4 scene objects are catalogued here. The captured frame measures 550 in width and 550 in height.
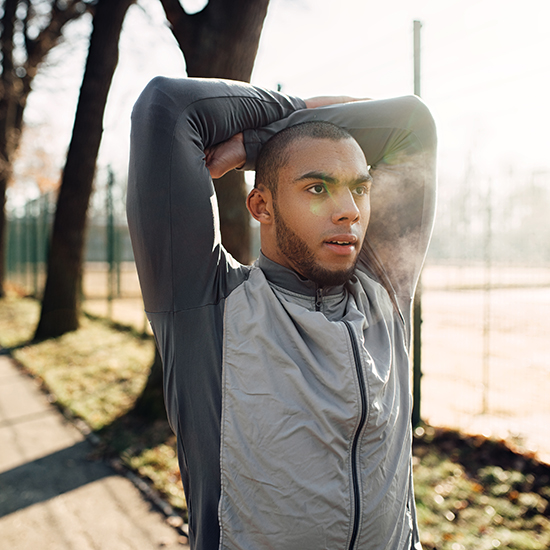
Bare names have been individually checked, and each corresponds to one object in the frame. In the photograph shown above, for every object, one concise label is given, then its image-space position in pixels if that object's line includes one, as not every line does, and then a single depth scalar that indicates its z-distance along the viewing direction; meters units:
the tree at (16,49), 12.00
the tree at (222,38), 3.73
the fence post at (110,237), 9.62
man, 1.25
